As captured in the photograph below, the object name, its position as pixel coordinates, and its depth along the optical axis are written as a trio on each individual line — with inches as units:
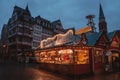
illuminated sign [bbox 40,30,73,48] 473.2
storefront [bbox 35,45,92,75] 409.5
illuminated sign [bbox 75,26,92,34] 585.6
